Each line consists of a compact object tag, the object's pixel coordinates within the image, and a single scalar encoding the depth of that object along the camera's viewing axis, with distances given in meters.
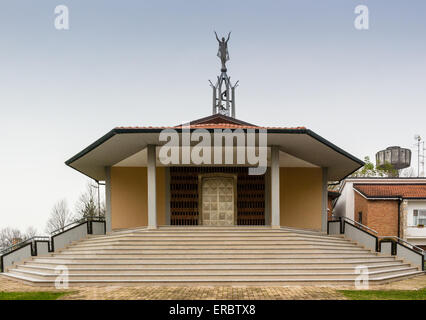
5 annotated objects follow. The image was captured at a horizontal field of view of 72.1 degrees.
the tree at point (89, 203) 35.33
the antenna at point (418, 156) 35.89
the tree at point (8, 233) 74.73
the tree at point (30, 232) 75.59
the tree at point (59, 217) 49.42
